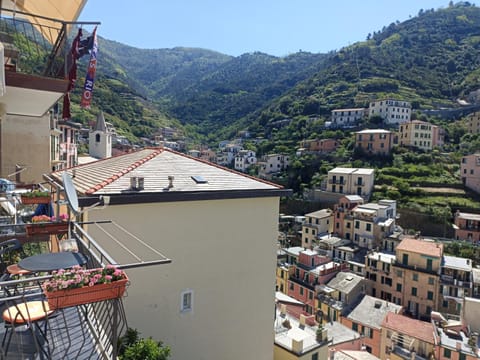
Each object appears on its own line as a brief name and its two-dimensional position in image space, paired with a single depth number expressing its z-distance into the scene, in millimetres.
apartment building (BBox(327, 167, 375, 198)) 48969
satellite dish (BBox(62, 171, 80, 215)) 4057
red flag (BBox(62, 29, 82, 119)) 5926
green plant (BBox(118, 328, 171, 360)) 4559
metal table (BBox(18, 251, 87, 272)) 2967
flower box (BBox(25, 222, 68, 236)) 4746
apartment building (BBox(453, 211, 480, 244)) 39228
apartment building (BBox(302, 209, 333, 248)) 42031
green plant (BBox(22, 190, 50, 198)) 5923
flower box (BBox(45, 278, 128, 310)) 2354
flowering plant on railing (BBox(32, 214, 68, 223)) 5047
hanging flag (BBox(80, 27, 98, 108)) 7534
